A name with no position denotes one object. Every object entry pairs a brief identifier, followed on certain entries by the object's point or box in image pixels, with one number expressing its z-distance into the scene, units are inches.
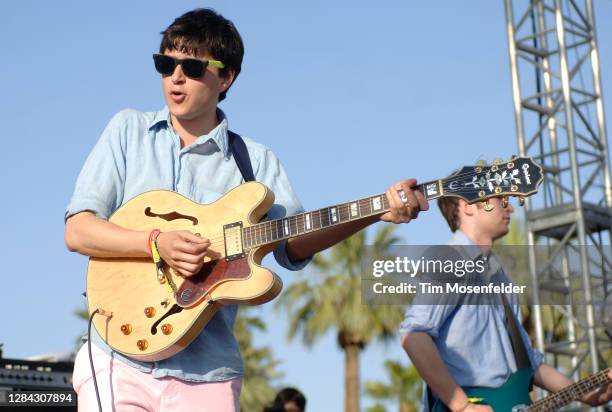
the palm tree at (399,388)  1355.8
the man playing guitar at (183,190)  146.3
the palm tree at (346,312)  1123.9
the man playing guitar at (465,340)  201.5
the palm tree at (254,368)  1264.8
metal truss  572.1
